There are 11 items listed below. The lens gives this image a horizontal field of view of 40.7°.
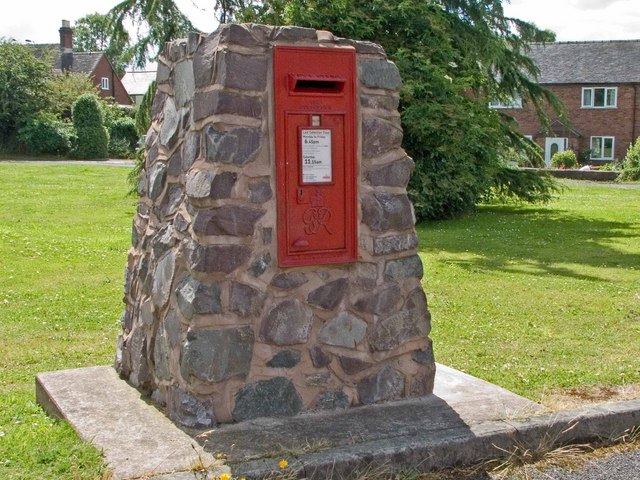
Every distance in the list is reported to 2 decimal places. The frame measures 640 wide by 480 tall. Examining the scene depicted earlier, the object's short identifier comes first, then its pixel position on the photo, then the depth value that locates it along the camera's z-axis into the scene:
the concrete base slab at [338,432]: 4.02
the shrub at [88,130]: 39.50
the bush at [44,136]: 39.38
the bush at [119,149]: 41.94
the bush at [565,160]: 39.72
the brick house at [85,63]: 58.44
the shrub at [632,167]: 33.03
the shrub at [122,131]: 43.19
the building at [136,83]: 65.50
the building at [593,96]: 43.53
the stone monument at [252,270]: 4.32
